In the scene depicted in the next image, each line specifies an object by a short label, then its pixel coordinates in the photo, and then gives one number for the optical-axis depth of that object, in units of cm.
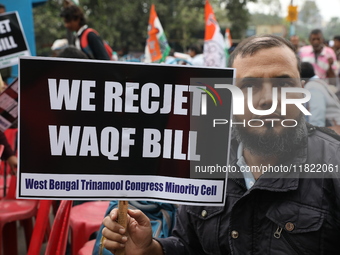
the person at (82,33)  517
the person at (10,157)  382
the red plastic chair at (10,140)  448
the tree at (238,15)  3306
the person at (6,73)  633
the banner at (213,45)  656
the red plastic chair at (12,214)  370
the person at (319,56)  840
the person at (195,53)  1096
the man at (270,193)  163
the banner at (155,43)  745
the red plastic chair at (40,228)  236
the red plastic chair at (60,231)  228
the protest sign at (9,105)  289
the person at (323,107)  341
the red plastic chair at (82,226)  333
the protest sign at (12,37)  402
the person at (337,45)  1084
